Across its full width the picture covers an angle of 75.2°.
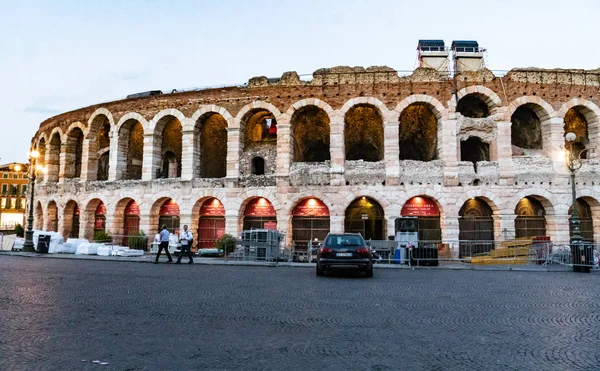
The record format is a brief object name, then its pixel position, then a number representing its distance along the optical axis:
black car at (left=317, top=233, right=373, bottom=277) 12.48
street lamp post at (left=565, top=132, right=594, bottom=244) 15.21
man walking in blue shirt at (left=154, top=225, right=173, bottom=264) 16.33
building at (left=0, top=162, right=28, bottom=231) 71.94
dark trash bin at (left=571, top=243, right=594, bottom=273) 14.62
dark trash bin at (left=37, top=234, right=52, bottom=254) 21.18
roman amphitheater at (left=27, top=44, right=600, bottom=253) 21.86
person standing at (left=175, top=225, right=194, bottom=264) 16.84
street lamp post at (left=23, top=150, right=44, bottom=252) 21.86
